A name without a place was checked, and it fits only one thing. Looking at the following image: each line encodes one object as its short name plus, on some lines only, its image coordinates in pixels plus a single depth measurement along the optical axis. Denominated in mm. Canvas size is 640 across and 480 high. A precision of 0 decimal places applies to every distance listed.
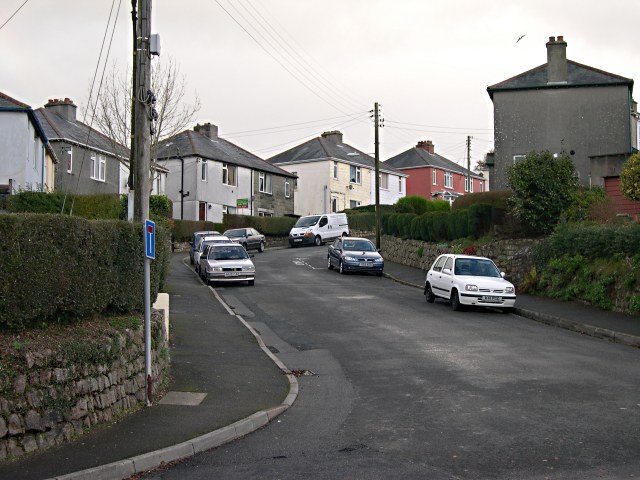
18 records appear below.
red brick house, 82438
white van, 52000
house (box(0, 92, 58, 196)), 31859
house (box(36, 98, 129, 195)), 42500
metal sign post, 10633
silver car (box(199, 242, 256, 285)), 29250
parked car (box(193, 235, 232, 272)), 34603
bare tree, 40375
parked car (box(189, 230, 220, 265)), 37406
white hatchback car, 22469
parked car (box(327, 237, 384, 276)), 34312
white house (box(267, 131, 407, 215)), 71438
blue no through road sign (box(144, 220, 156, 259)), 10680
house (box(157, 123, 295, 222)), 56688
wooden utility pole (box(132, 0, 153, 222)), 13367
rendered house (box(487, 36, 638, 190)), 39906
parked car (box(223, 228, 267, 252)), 45406
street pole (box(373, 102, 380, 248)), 43156
